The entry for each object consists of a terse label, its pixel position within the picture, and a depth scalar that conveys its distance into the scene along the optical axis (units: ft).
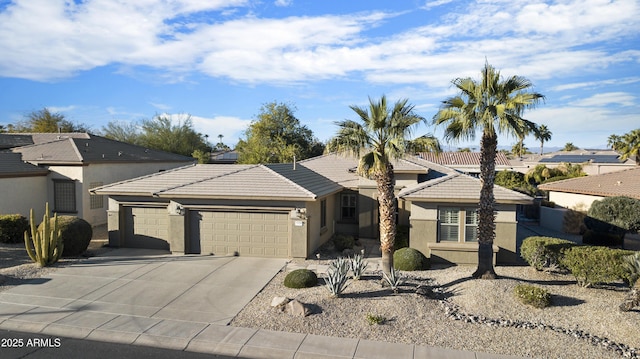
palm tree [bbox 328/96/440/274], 44.50
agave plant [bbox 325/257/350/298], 40.96
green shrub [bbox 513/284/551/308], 38.52
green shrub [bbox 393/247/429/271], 52.13
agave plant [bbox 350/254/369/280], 46.35
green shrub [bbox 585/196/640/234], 69.62
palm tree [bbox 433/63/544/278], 42.93
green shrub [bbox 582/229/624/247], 70.74
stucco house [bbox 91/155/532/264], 55.93
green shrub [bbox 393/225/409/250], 63.77
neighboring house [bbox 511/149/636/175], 161.38
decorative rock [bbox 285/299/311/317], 37.27
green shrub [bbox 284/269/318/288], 44.29
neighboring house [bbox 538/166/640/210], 83.15
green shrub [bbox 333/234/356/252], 63.46
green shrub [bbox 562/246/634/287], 42.09
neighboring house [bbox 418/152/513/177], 171.01
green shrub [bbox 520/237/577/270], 47.60
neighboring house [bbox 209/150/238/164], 172.02
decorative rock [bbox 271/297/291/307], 38.75
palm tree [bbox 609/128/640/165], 134.92
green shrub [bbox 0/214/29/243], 62.64
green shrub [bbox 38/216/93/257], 55.31
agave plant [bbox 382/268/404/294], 42.32
